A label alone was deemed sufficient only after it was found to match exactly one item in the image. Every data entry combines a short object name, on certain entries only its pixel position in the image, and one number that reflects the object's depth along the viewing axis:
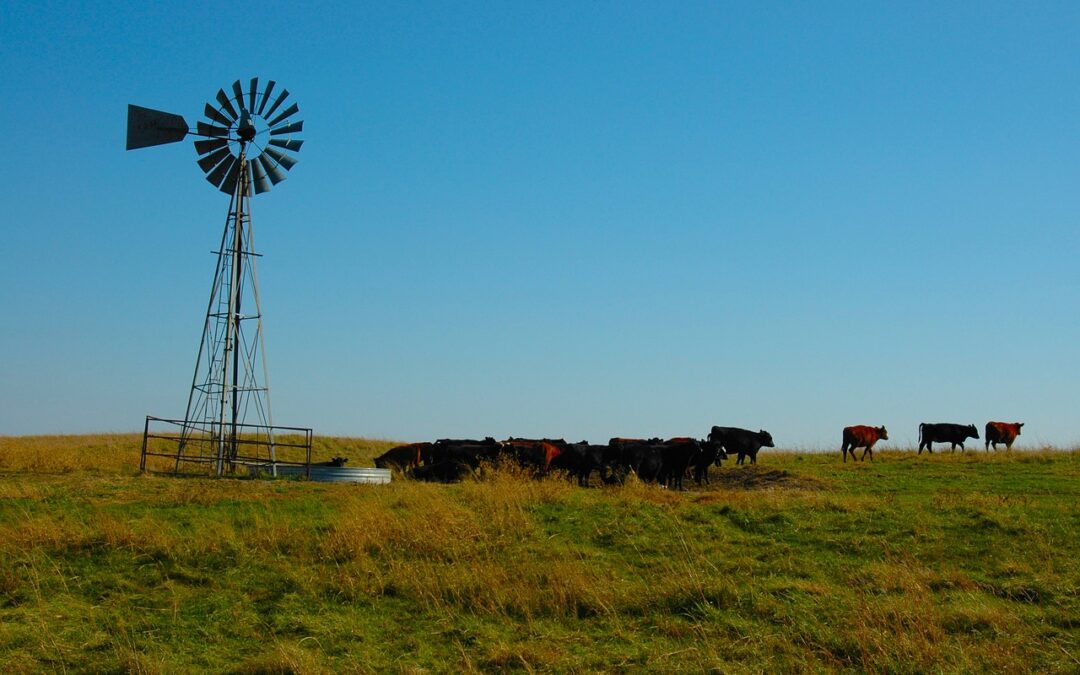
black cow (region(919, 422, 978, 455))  43.53
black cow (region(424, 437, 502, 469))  28.70
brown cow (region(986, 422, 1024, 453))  45.22
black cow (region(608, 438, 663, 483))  27.84
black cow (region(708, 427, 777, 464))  37.72
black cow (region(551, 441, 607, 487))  29.27
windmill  30.88
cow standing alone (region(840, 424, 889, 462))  38.31
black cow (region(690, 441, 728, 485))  29.59
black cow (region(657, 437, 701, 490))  28.17
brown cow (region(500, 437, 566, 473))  28.61
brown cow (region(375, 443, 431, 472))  34.94
